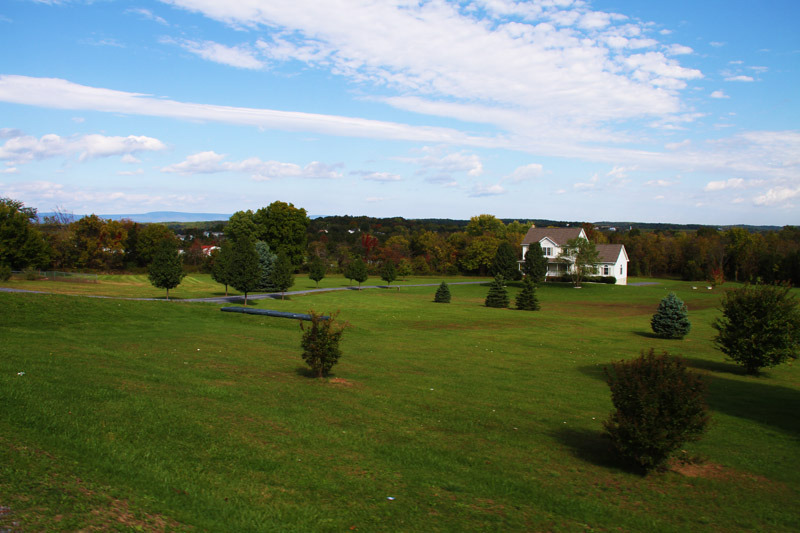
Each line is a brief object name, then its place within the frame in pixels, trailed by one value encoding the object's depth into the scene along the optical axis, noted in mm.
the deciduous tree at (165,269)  42125
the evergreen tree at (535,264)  70750
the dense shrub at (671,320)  31391
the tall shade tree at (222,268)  46400
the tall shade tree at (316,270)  62500
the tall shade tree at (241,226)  78125
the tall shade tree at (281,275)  50062
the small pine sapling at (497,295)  50344
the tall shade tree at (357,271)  63688
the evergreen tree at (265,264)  57000
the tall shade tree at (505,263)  72000
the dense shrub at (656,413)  8758
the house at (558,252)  81812
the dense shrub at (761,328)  20172
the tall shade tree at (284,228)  75625
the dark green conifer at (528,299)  48406
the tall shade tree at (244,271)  44006
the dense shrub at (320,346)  15039
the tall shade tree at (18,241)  58281
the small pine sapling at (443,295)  51500
